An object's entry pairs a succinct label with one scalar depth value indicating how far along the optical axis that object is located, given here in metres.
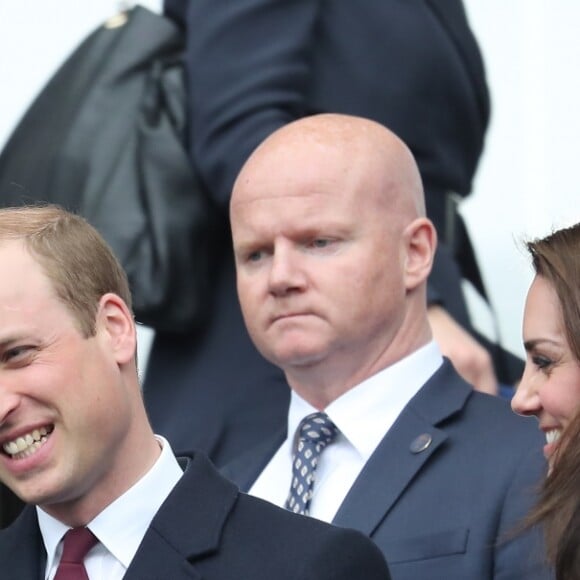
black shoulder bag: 8.45
